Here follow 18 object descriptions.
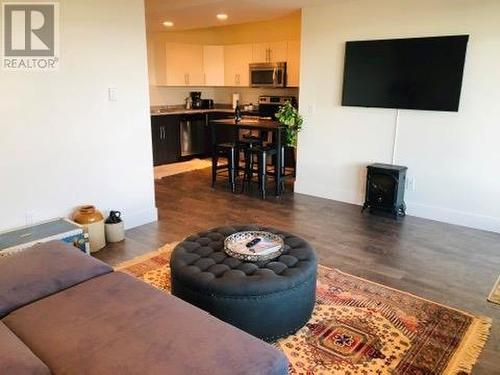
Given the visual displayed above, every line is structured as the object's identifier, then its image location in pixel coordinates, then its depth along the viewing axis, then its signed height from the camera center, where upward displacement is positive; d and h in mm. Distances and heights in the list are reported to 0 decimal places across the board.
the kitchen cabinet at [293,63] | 6777 +632
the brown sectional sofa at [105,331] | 1354 -896
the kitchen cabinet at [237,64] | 7504 +677
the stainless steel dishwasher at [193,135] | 7547 -697
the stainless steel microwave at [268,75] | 6949 +443
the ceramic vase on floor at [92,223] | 3475 -1097
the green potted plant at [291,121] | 5102 -274
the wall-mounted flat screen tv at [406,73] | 4043 +310
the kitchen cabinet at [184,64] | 7449 +646
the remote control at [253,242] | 2491 -901
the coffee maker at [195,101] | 8195 -49
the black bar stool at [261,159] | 5160 -797
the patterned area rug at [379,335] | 2076 -1352
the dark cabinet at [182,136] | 7125 -706
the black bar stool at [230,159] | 5461 -830
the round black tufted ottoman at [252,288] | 2082 -1000
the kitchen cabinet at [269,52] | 6957 +845
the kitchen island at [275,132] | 5078 -427
